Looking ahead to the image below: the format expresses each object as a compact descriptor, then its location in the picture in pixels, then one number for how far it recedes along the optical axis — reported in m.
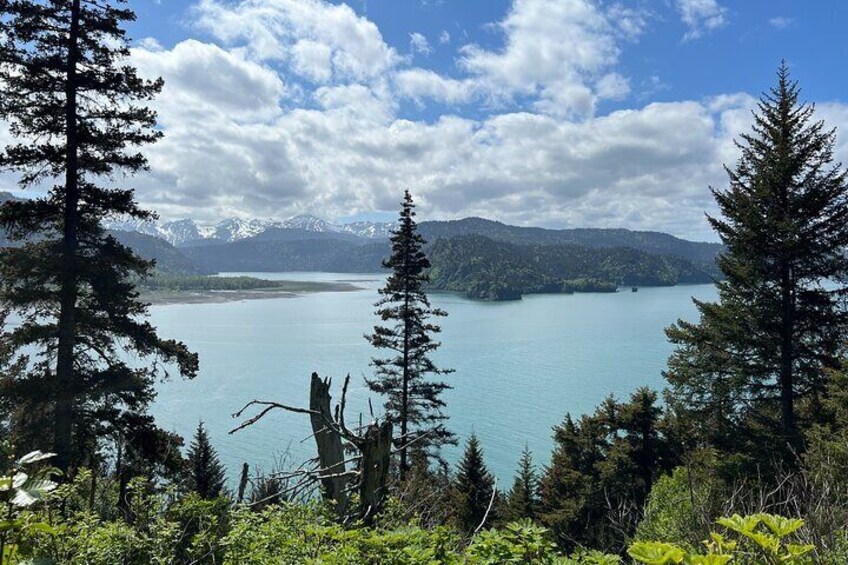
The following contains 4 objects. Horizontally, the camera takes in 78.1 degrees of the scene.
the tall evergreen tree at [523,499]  22.84
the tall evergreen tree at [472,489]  20.14
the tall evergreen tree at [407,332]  19.75
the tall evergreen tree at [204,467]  19.31
